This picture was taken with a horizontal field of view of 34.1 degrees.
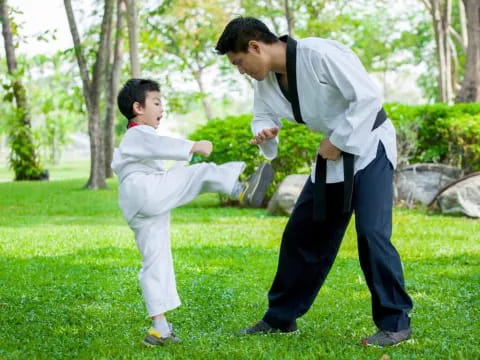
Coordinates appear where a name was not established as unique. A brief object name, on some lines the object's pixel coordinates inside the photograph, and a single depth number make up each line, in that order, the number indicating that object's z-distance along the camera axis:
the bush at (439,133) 12.34
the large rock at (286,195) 11.09
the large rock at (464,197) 10.72
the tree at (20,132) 20.42
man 3.93
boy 3.96
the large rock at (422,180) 12.26
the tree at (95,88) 16.56
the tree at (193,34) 28.77
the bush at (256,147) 13.01
